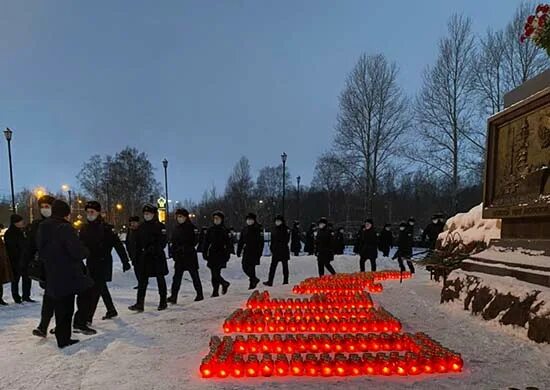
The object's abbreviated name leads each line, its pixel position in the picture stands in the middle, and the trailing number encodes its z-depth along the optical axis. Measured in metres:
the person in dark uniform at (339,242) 21.69
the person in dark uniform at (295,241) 25.13
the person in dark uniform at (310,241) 25.17
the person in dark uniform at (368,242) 14.27
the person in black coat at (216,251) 10.70
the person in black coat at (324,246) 13.73
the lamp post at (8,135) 25.08
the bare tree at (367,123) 32.94
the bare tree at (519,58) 25.77
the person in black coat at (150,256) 8.77
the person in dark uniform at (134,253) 8.84
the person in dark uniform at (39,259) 6.44
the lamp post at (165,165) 31.62
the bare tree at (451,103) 28.56
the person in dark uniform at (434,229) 15.14
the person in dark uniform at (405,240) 15.36
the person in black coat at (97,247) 7.56
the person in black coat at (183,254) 9.60
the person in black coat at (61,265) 5.98
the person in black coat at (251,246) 11.81
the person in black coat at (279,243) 12.59
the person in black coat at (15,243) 11.29
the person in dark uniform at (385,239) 18.83
